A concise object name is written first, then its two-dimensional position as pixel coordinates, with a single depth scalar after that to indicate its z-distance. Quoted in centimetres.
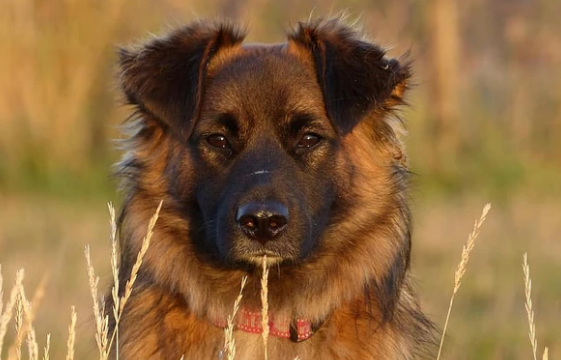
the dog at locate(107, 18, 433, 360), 901
